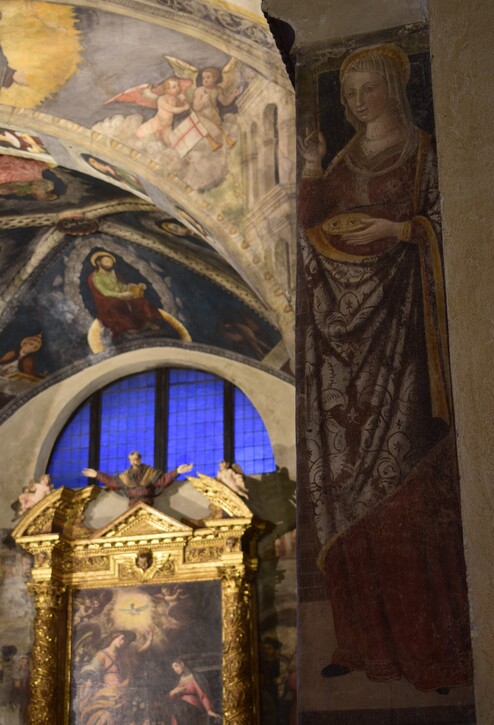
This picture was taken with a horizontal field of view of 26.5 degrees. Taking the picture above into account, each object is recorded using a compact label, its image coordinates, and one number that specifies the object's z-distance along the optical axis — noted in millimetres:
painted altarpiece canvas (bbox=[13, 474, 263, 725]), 12609
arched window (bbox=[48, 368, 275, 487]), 14109
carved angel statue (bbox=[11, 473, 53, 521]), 13992
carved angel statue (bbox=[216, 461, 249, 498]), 13211
